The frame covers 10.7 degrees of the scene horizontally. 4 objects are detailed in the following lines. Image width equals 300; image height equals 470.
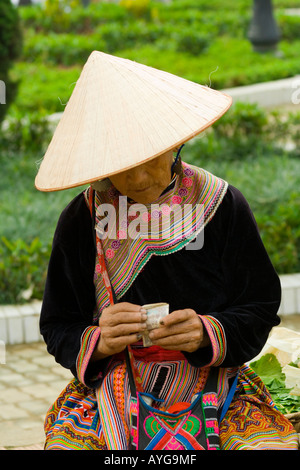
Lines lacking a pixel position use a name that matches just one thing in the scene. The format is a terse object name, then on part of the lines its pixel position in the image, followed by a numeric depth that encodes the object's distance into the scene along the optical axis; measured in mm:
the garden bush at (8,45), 15763
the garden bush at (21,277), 9630
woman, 4399
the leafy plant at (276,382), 5774
